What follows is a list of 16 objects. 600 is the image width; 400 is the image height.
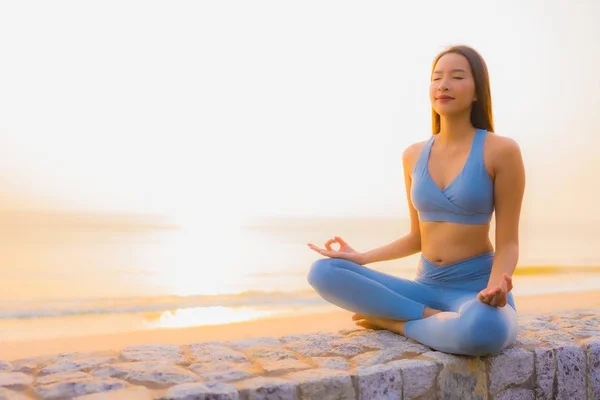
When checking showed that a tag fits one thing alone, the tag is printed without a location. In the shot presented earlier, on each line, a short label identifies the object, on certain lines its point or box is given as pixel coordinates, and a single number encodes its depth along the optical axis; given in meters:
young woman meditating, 2.73
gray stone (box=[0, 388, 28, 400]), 2.05
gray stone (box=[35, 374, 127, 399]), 2.11
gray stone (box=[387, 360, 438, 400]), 2.44
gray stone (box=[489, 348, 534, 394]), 2.63
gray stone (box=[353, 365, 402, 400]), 2.35
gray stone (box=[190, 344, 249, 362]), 2.61
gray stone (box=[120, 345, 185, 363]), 2.61
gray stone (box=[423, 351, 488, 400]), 2.54
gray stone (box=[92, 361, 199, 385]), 2.25
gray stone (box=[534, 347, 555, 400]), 2.73
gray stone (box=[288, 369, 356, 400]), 2.24
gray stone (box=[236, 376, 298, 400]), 2.15
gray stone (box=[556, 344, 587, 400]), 2.79
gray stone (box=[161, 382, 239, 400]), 2.04
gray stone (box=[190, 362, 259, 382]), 2.30
